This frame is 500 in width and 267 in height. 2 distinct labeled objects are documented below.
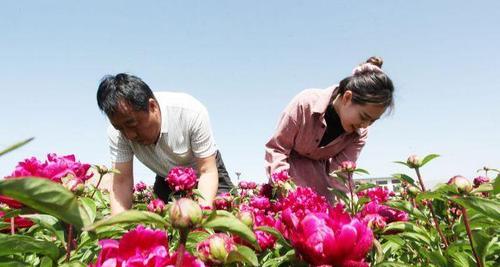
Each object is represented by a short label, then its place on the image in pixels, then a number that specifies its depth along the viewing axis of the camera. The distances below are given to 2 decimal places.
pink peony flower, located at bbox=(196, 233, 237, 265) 0.64
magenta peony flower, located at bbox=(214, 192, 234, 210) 1.78
